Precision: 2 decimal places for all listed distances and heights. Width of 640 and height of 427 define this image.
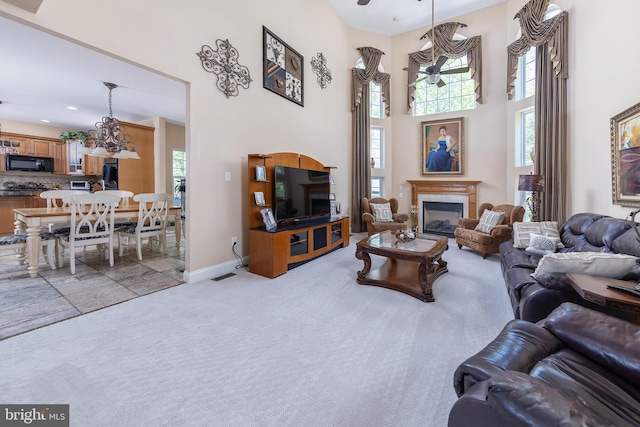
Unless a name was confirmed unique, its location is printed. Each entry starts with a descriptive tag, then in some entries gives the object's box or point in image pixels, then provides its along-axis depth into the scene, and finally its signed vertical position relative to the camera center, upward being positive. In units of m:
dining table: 3.28 -0.20
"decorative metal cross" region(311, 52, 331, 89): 5.40 +2.69
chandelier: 4.75 +1.10
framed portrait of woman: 6.18 +1.25
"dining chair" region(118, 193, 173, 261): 4.14 -0.29
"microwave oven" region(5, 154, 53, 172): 6.11 +0.96
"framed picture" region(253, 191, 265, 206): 3.77 +0.06
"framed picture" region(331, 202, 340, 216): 5.34 -0.14
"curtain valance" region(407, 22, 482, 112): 5.80 +3.30
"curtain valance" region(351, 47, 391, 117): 6.56 +3.05
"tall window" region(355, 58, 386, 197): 7.03 +1.60
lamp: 4.12 +0.24
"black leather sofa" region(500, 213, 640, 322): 1.81 -0.59
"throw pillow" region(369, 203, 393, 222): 6.04 -0.25
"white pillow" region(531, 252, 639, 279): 1.72 -0.42
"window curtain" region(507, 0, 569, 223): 4.24 +1.59
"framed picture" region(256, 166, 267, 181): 3.72 +0.40
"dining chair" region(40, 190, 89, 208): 4.43 +0.17
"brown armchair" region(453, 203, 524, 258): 4.26 -0.57
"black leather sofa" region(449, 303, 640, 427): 0.73 -0.63
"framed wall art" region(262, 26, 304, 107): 4.12 +2.20
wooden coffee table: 2.81 -0.76
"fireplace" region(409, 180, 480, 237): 6.09 -0.09
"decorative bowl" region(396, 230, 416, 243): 3.63 -0.48
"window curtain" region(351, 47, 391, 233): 6.58 +2.14
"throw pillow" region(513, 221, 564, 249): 3.37 -0.40
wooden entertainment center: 3.49 -0.48
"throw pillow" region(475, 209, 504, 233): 4.52 -0.35
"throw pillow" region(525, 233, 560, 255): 3.08 -0.52
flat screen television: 3.90 +0.13
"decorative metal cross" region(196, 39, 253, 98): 3.30 +1.74
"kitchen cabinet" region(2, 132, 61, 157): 6.29 +1.45
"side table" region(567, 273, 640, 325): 1.33 -0.49
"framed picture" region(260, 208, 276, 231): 3.63 -0.23
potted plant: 6.77 +1.70
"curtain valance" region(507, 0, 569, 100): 4.20 +2.73
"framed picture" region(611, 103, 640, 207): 2.59 +0.41
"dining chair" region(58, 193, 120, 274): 3.43 -0.29
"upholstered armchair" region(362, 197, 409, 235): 5.72 -0.33
